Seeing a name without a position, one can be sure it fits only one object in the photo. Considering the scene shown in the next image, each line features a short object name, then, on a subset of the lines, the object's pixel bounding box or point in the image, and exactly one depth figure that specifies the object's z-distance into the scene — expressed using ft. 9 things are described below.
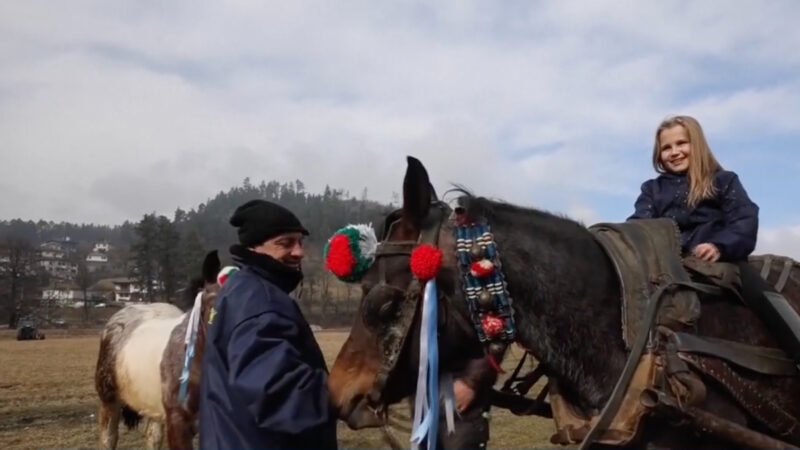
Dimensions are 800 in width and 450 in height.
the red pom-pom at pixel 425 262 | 8.54
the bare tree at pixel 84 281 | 235.85
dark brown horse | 8.81
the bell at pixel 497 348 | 8.71
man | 8.39
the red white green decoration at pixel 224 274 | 21.13
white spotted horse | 23.29
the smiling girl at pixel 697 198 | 10.05
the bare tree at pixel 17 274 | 206.18
